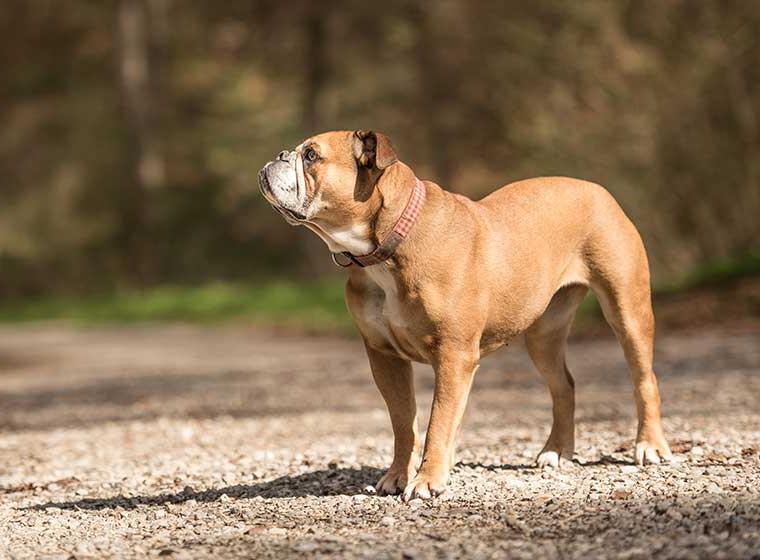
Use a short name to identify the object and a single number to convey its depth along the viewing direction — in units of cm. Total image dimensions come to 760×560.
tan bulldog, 974
